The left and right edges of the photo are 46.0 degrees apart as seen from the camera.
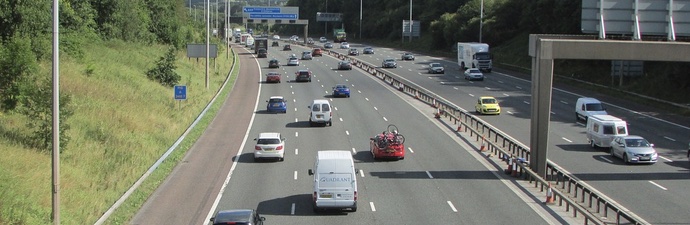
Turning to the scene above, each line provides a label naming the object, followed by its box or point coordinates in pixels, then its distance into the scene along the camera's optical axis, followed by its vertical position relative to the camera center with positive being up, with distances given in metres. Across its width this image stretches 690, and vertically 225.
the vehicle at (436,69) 98.19 -4.03
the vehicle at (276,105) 62.56 -5.56
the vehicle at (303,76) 87.81 -4.63
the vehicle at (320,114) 55.06 -5.44
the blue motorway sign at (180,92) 55.84 -4.20
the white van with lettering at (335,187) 29.45 -5.56
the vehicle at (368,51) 137.62 -2.82
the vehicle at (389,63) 107.12 -3.78
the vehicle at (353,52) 133.55 -2.95
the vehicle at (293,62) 112.81 -4.02
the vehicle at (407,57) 121.01 -3.26
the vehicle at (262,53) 130.00 -3.29
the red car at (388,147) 41.94 -5.82
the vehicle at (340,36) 185.12 -0.62
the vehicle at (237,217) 23.66 -5.45
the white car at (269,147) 41.47 -5.86
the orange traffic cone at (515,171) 38.03 -6.29
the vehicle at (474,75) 89.06 -4.24
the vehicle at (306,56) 124.44 -3.48
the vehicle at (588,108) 56.97 -4.95
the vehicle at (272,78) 86.44 -4.81
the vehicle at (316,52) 134.12 -3.08
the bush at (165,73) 72.88 -3.80
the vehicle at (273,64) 106.81 -4.11
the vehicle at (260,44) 134.06 -1.91
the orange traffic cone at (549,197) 32.19 -6.30
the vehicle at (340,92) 74.00 -5.27
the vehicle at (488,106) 61.88 -5.29
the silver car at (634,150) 41.34 -5.69
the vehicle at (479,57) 97.56 -2.47
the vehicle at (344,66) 104.72 -4.12
